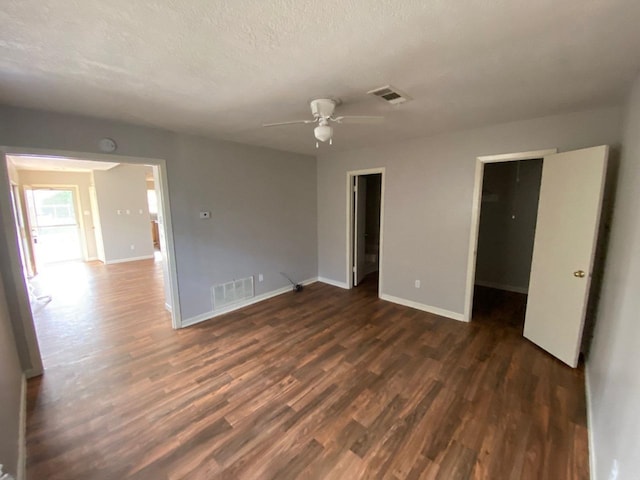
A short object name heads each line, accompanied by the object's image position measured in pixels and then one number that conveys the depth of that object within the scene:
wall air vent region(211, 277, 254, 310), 3.73
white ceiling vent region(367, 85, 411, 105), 1.93
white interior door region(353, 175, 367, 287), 4.70
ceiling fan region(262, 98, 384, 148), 2.02
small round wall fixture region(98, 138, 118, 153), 2.66
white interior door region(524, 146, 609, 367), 2.30
